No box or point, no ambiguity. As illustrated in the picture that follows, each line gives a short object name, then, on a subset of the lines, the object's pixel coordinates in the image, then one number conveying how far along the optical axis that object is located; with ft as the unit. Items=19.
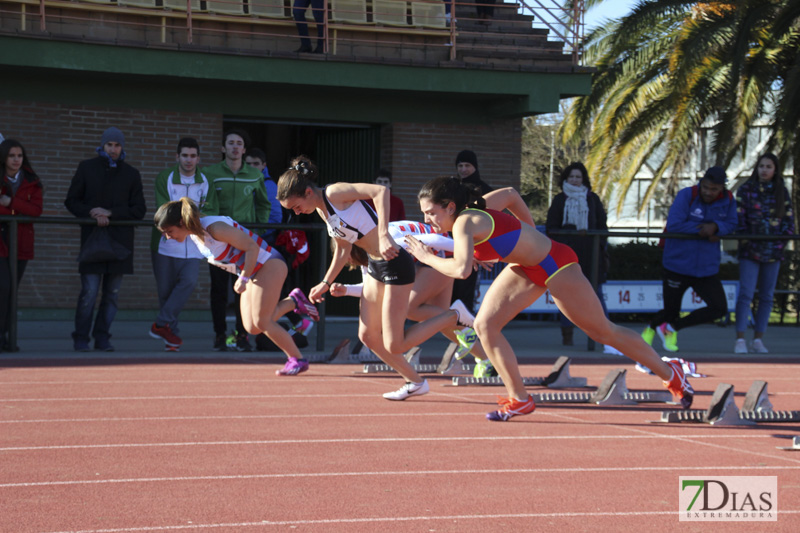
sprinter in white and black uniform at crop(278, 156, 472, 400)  24.41
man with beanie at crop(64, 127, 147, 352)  36.70
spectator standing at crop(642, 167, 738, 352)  36.55
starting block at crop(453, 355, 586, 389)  30.32
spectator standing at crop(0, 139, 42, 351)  35.37
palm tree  53.36
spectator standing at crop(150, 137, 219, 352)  36.70
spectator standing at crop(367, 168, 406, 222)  39.14
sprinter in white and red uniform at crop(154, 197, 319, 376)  27.45
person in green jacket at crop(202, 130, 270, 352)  37.55
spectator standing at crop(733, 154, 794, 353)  39.99
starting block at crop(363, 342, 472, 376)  33.30
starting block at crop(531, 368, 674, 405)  27.27
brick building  49.85
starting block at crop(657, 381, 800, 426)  24.16
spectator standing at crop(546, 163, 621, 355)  40.55
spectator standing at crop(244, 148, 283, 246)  38.68
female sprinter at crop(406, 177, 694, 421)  22.17
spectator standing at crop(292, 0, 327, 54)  52.65
